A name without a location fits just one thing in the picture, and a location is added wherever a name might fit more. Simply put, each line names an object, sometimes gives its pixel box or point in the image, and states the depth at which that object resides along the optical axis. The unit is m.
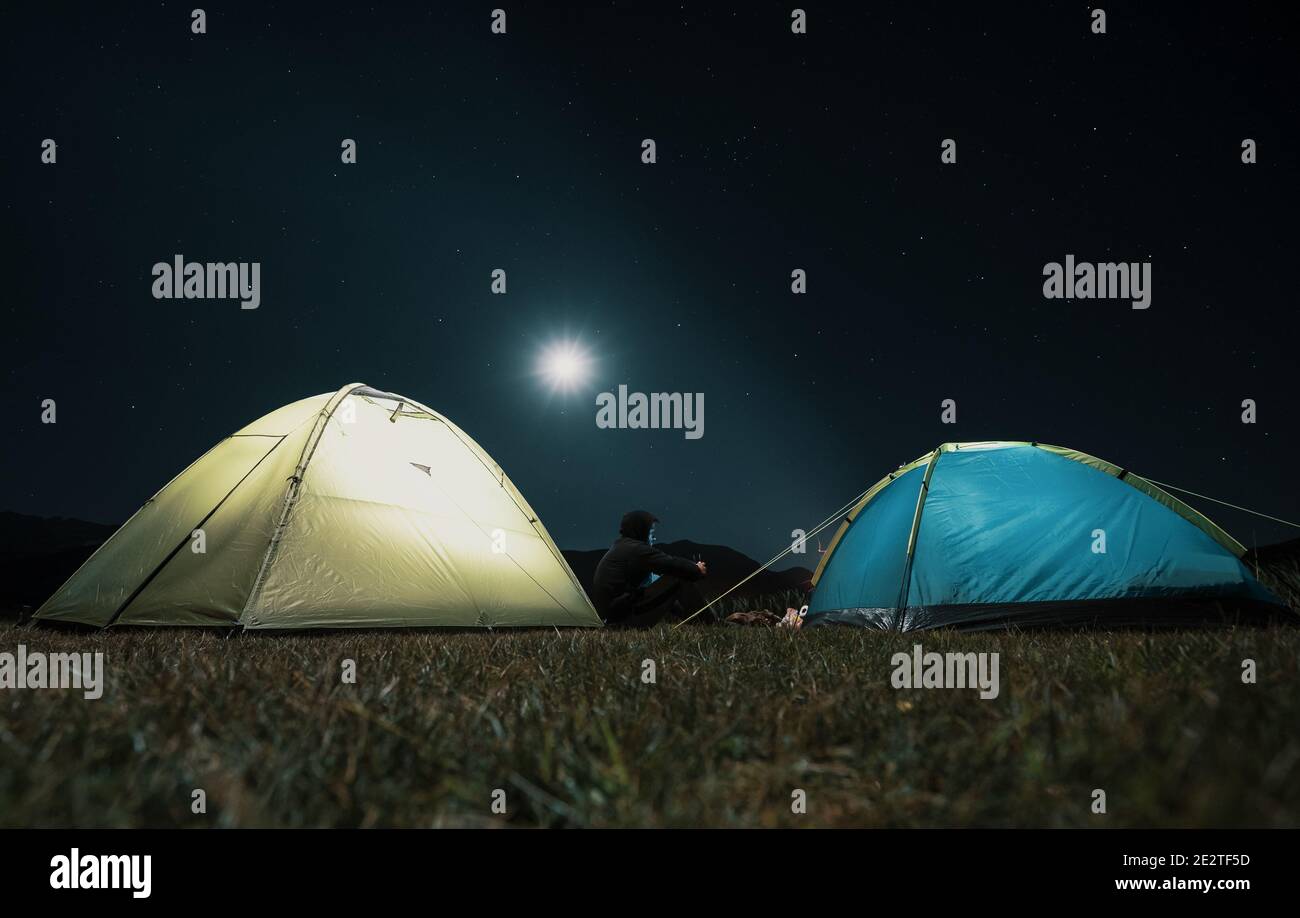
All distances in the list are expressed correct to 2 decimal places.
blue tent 5.58
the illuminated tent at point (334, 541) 5.55
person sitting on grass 7.86
